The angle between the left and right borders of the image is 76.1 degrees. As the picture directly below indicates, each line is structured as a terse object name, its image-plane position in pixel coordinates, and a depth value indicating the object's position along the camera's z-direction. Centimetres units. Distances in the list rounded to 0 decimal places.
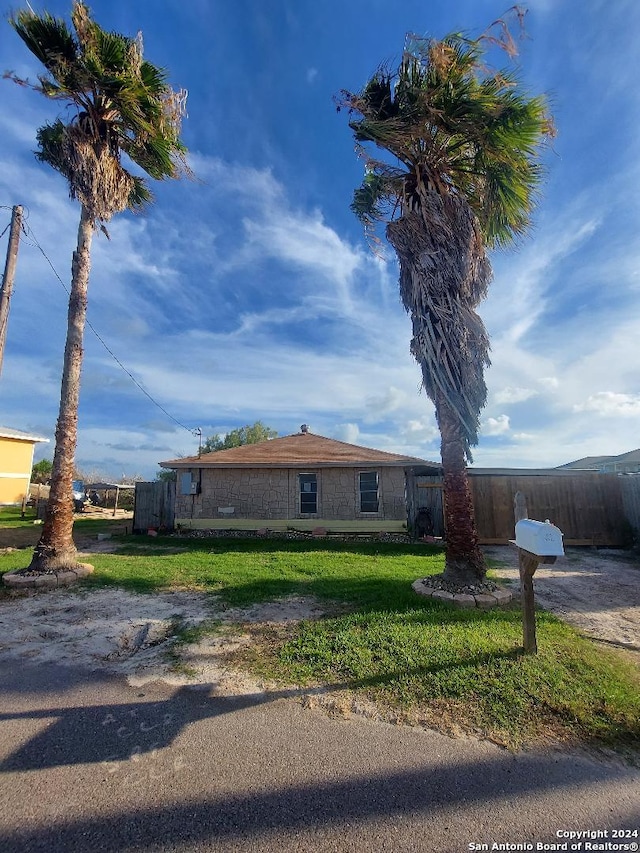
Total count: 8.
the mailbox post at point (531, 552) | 372
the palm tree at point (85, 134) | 746
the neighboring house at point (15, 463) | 2247
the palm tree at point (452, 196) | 659
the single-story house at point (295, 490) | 1391
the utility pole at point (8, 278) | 948
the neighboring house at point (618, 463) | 2085
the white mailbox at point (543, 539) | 371
